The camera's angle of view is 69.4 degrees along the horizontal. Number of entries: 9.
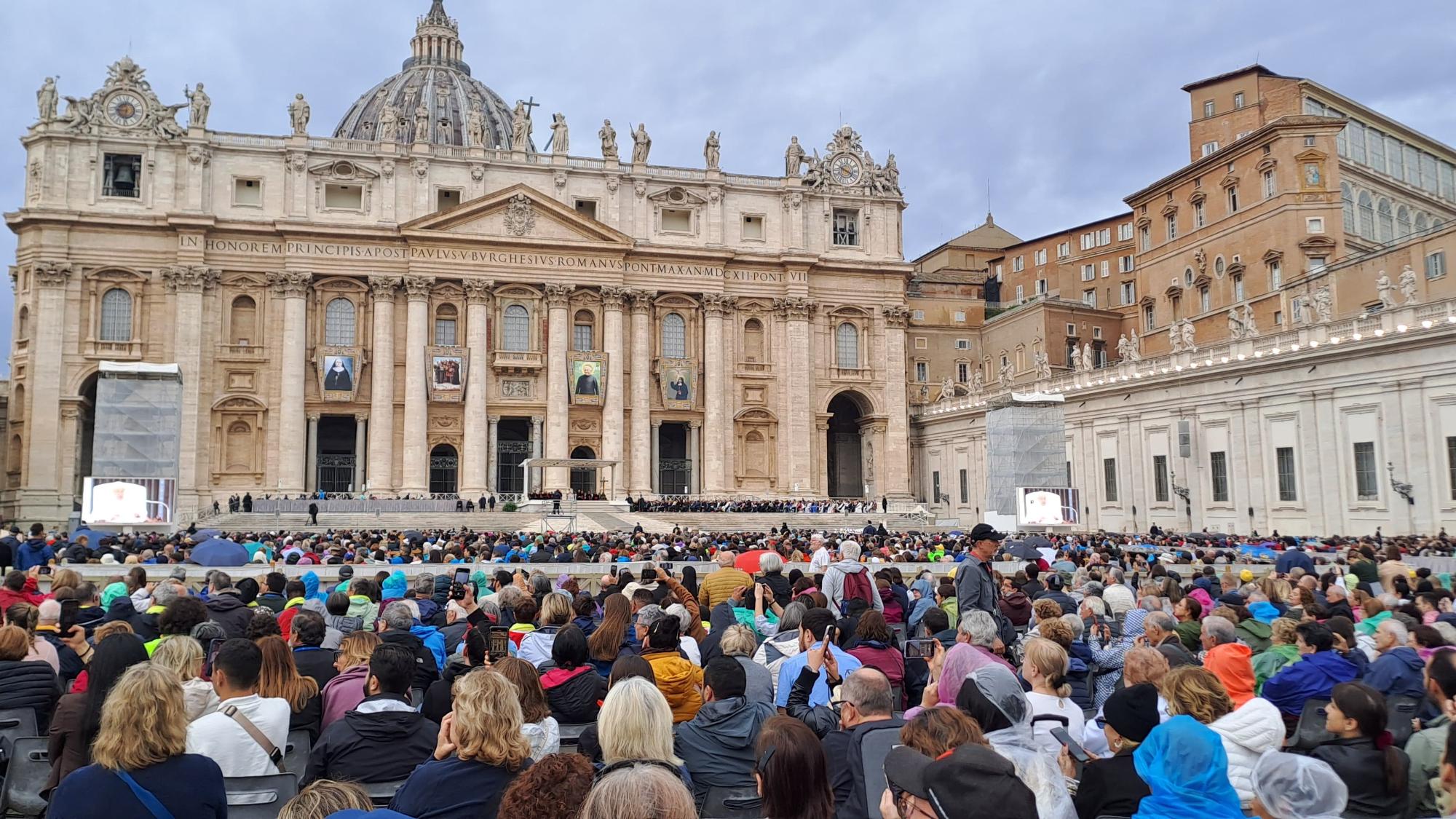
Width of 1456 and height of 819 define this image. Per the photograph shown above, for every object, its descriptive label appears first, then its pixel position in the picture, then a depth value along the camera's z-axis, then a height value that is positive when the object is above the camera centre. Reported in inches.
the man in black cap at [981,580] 383.6 -31.6
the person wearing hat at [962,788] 154.7 -43.8
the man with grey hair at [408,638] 299.9 -38.4
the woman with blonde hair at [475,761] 180.4 -45.1
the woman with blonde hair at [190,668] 231.6 -36.2
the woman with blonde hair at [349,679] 264.7 -44.1
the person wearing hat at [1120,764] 199.9 -52.6
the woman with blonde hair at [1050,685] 242.1 -45.0
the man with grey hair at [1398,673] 291.7 -52.2
